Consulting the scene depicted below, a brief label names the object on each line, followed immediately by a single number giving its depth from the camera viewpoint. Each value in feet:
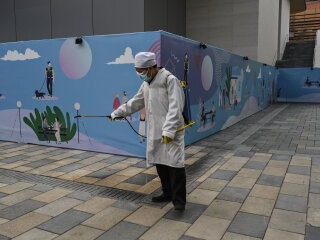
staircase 73.82
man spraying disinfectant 10.15
